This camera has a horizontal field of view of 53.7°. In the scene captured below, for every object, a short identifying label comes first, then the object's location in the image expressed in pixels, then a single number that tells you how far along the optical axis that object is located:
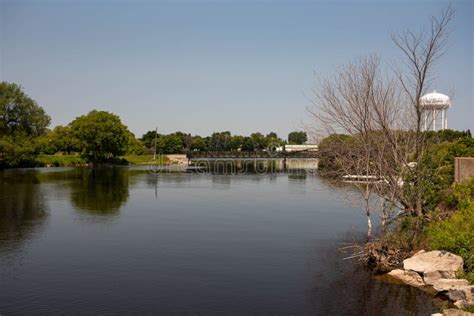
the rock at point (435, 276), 16.33
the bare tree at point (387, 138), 20.88
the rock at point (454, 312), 12.91
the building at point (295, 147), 158.25
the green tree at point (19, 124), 70.44
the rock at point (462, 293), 14.49
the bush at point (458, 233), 17.20
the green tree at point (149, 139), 139.20
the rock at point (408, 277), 16.89
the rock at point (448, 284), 15.39
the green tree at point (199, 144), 156.91
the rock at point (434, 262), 16.58
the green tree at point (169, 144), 134.50
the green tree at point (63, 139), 98.31
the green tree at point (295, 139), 174.90
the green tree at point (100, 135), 90.88
